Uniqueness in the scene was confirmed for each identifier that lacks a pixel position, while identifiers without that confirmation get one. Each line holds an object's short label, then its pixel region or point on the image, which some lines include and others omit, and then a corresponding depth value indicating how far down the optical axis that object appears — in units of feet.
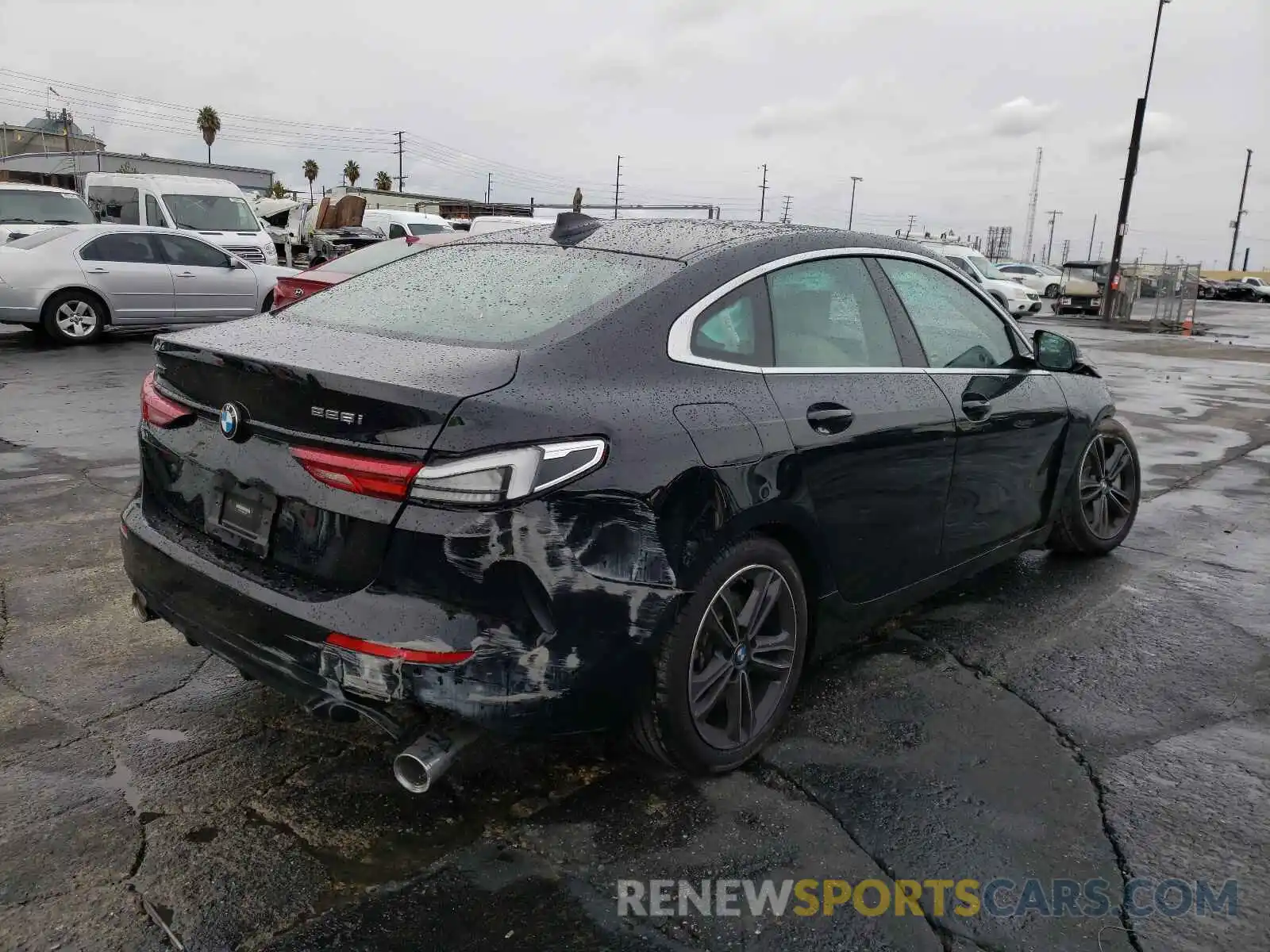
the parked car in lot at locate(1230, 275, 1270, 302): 176.76
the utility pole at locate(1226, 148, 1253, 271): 260.01
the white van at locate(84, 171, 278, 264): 57.67
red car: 29.48
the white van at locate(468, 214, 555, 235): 63.62
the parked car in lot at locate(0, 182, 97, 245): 51.47
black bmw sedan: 7.79
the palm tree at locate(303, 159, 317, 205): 317.01
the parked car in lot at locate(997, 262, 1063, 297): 121.49
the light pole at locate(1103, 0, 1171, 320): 88.17
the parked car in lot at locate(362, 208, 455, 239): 82.84
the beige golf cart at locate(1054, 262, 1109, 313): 104.32
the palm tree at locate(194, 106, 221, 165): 279.90
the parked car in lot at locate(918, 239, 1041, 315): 79.00
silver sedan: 39.96
